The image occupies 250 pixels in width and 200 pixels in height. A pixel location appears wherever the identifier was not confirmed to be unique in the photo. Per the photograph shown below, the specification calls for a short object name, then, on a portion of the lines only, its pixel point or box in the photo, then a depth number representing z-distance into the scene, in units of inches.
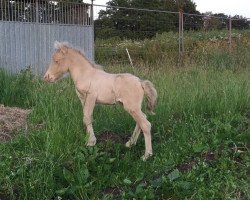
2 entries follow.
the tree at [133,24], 1075.3
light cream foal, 214.4
